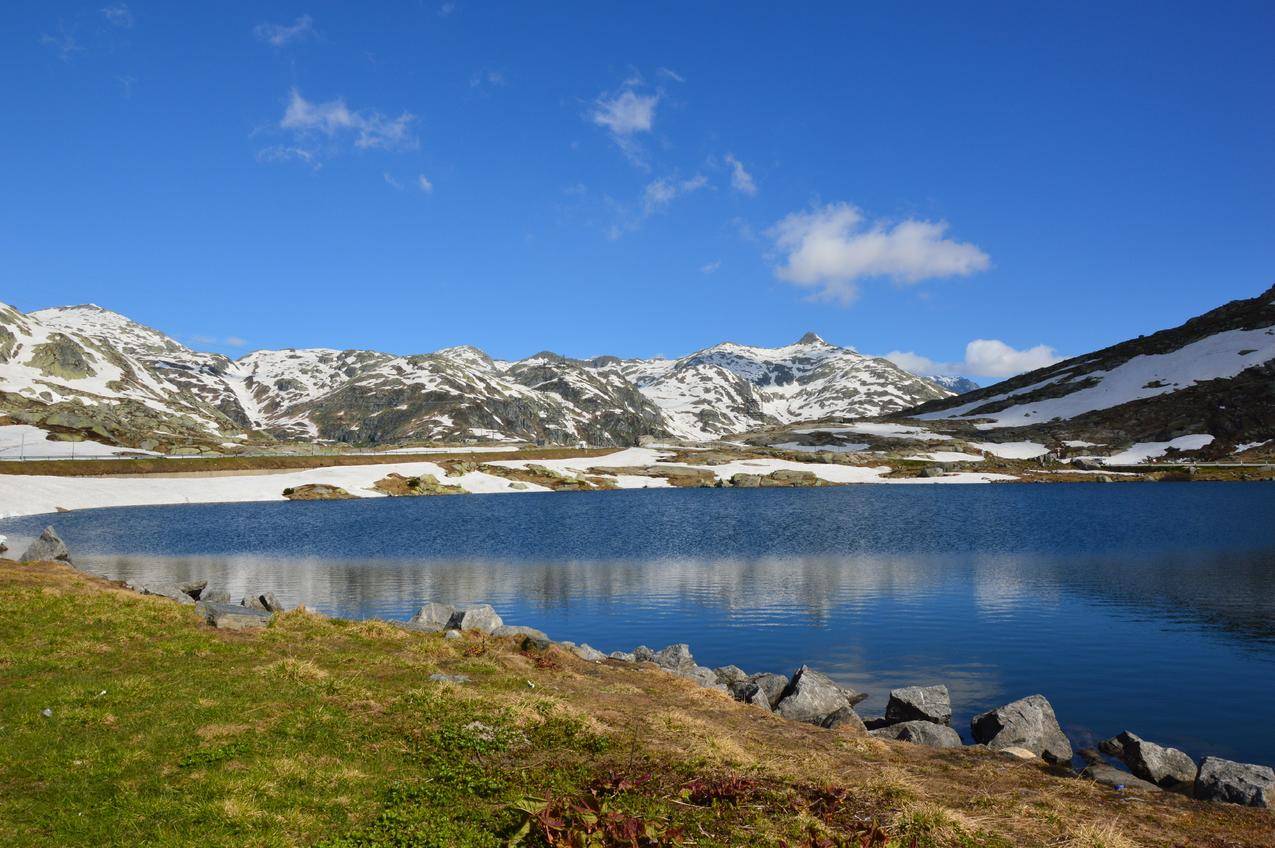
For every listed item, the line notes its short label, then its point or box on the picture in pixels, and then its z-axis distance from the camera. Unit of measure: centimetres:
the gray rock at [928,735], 2125
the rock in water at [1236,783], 1675
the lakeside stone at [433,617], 3234
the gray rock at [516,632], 2916
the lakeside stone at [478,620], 3173
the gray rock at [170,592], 3400
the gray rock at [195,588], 3966
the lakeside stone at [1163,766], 1903
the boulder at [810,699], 2398
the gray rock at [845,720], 2266
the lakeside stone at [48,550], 4619
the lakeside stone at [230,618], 2762
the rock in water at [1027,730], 2114
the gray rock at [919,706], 2353
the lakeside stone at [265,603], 3488
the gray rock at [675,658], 2917
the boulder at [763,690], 2500
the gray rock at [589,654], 2959
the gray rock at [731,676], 2774
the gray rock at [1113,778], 1812
